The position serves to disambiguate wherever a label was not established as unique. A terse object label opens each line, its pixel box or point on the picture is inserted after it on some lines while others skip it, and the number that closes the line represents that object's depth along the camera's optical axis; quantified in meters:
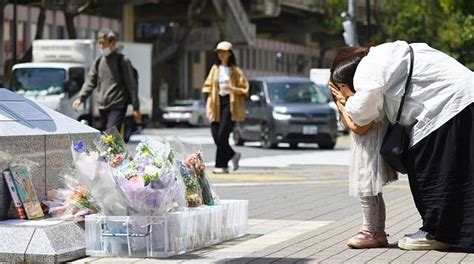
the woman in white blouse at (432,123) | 14.92
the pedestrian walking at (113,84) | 27.05
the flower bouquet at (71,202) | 15.32
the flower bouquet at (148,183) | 14.52
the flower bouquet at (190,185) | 16.21
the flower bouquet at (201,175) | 16.64
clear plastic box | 14.63
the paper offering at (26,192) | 15.31
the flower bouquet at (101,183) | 14.71
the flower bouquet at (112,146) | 15.38
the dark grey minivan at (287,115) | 51.69
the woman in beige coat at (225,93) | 31.19
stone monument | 14.42
